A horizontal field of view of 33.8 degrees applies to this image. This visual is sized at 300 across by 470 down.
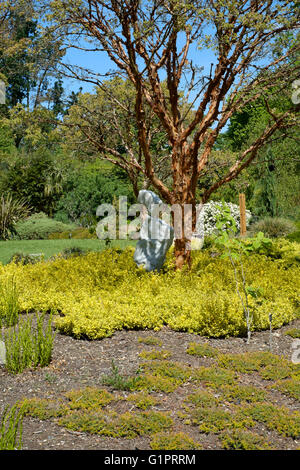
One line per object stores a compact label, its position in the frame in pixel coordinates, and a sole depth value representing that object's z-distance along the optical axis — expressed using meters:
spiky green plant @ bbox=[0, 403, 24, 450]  2.60
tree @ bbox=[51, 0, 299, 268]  7.01
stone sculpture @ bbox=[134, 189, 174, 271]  7.35
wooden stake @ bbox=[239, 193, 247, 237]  14.96
